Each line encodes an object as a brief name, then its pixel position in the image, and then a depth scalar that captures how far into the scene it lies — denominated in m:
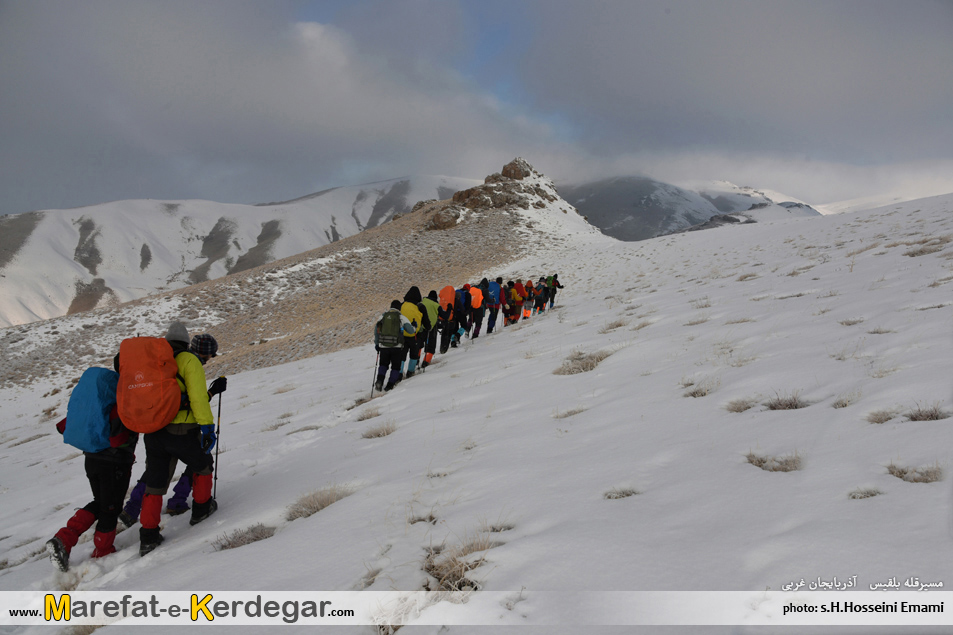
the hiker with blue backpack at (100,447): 4.20
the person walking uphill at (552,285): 17.34
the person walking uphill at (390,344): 9.00
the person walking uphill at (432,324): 10.31
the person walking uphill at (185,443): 4.34
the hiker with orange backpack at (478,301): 13.50
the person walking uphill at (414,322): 9.50
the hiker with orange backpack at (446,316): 11.86
